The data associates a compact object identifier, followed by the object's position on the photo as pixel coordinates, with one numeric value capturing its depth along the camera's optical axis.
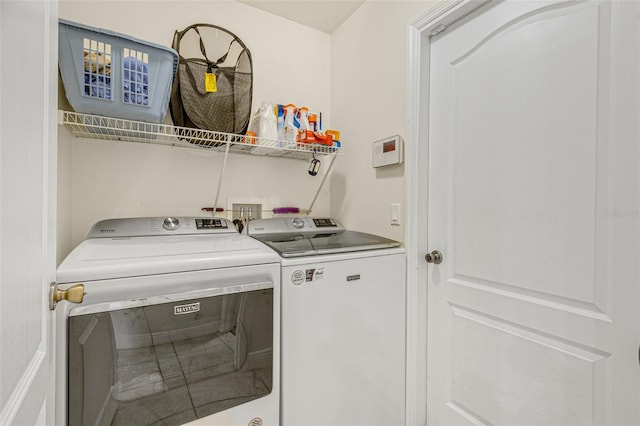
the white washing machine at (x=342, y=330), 1.24
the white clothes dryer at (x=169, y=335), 0.89
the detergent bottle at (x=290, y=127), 1.77
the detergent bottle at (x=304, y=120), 1.90
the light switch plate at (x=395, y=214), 1.64
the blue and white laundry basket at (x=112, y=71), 1.17
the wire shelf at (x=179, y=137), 1.33
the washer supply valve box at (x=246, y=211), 1.89
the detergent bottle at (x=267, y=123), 1.77
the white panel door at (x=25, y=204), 0.39
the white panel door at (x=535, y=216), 0.94
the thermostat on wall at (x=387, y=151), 1.62
